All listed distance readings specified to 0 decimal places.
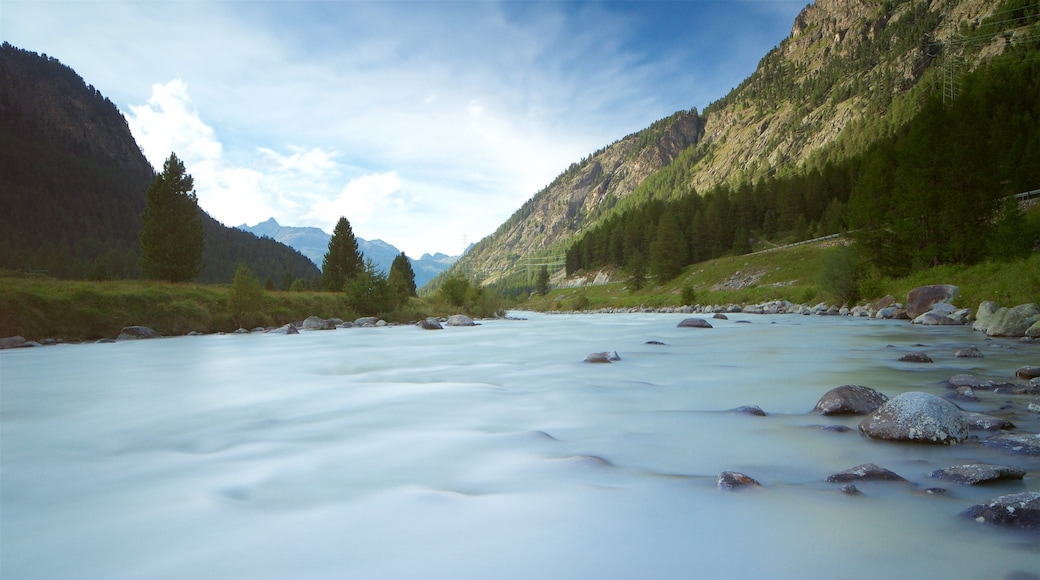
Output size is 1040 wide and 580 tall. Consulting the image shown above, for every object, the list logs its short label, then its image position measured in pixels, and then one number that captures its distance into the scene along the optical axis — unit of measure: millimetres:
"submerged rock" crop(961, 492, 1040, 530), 2910
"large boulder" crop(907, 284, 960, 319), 21469
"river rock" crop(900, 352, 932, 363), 10094
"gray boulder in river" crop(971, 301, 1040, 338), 13547
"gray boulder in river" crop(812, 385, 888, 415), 6094
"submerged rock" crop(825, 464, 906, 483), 3803
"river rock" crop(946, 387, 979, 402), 6551
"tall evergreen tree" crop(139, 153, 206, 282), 35219
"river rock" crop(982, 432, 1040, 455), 4250
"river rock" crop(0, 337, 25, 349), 16281
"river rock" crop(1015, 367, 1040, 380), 7648
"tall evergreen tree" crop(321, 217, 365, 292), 50188
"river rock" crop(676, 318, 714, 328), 23219
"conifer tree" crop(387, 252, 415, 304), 36012
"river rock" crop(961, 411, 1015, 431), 4984
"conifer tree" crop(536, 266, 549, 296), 120438
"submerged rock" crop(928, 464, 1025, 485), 3611
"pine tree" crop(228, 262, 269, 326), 26031
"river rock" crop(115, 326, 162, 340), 19969
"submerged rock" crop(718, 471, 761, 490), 3832
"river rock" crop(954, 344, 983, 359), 10225
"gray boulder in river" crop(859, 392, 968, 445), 4684
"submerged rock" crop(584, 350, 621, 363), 12367
